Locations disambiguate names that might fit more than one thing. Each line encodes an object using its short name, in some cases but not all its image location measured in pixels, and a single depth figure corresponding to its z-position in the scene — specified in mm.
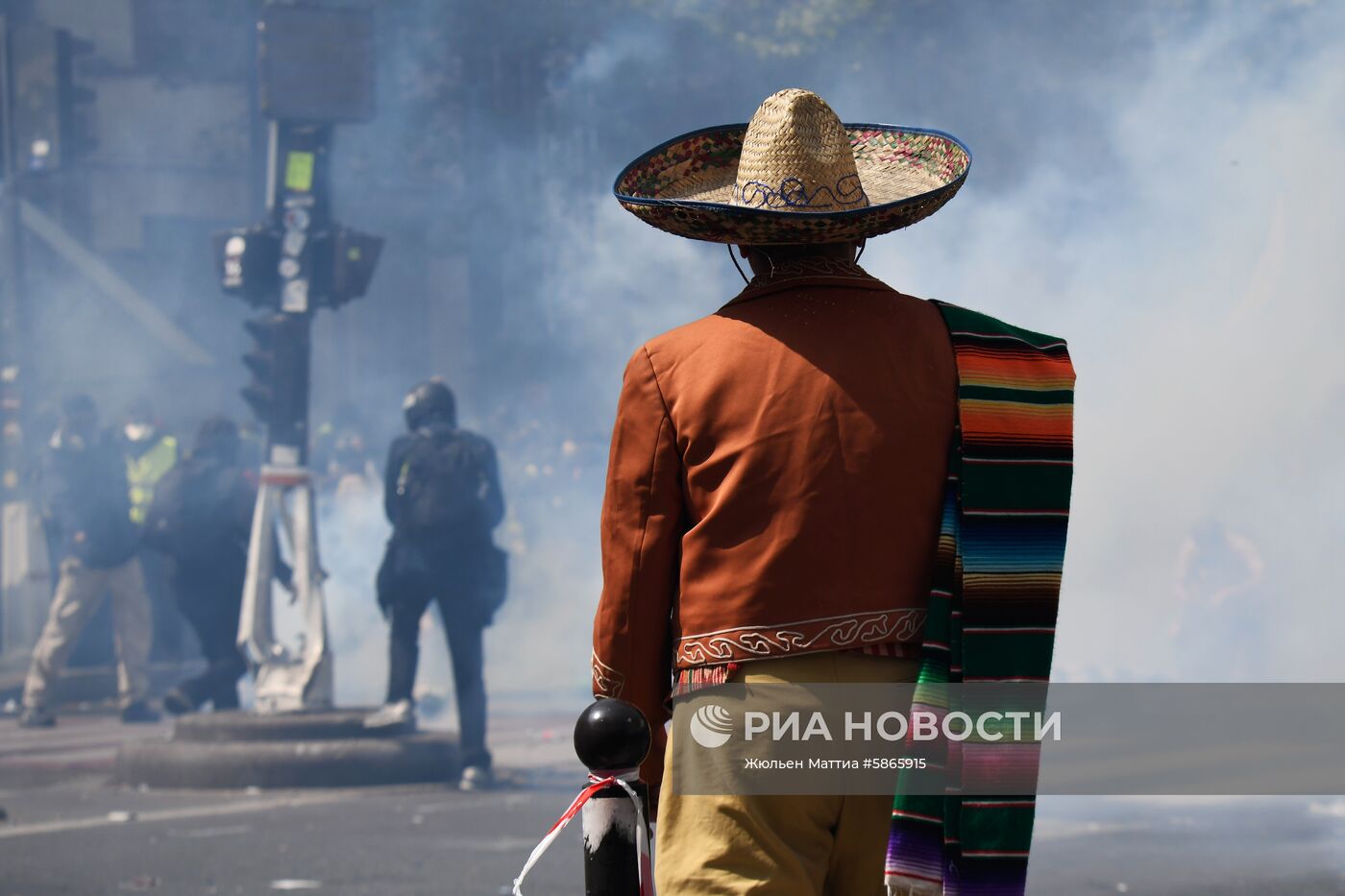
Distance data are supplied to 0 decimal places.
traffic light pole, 17437
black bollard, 4363
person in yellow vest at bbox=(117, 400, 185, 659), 20406
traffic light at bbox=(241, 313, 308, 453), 17594
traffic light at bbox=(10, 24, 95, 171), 22531
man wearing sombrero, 4562
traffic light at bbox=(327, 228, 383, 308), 17437
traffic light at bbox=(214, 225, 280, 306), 17406
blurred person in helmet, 16266
